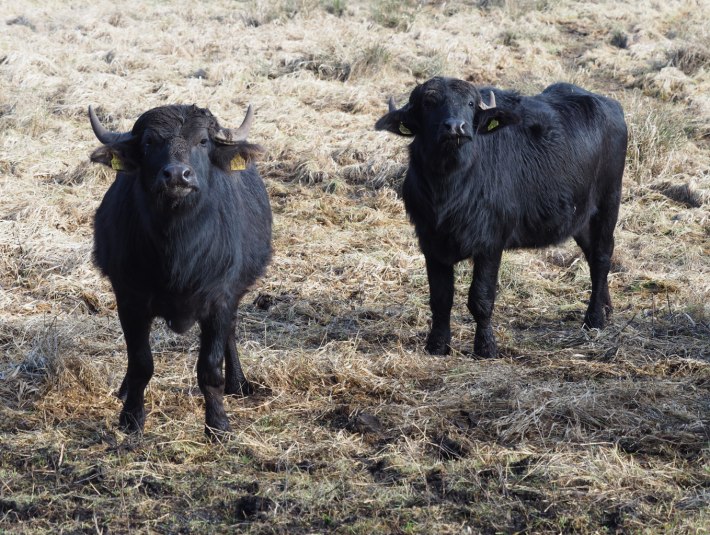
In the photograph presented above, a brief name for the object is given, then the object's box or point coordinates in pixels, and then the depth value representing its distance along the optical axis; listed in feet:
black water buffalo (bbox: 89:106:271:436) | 28.25
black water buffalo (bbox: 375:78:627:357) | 38.40
